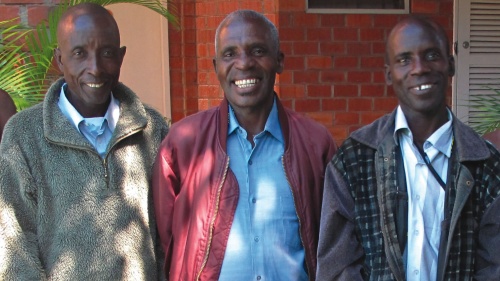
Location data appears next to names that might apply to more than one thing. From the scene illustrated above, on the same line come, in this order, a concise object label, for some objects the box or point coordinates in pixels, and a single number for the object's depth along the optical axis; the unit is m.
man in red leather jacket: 2.99
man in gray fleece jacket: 2.93
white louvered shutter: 6.42
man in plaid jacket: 2.79
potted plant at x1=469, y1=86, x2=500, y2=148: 4.20
